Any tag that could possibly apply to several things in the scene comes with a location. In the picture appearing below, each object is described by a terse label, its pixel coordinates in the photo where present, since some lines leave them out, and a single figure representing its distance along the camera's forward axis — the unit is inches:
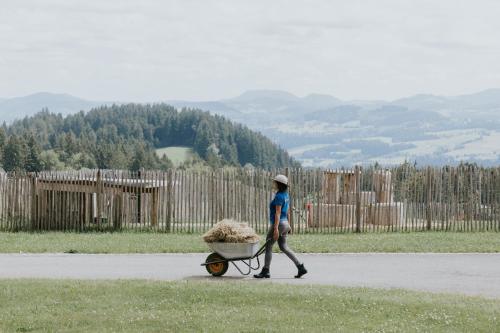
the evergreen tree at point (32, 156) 5895.7
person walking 629.9
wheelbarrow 629.8
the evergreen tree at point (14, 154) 5807.1
